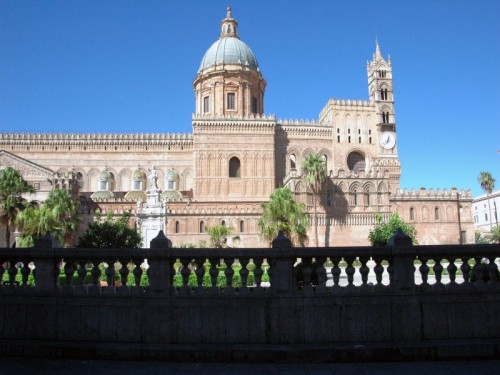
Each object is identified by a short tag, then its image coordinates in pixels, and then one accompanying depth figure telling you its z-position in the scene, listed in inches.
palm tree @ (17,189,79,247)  1200.2
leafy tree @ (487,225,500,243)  2015.7
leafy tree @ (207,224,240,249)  1603.2
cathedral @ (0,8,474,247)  1875.0
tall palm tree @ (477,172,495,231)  2684.5
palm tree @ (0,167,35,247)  1277.1
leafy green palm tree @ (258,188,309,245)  1437.0
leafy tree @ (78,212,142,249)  1139.3
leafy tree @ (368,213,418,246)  1446.2
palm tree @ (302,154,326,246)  1860.2
